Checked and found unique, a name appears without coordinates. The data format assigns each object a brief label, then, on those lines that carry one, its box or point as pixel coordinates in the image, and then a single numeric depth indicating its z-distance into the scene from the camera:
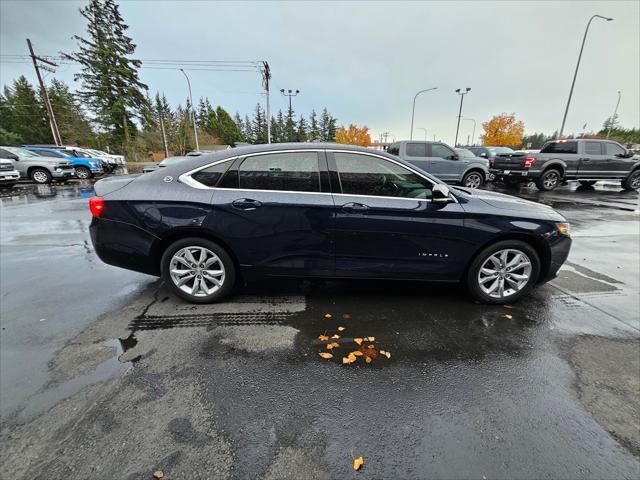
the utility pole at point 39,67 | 25.39
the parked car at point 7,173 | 12.62
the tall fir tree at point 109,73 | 38.00
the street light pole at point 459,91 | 35.31
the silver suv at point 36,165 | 14.38
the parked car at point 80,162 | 16.19
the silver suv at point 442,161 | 11.55
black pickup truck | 12.59
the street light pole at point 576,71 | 20.15
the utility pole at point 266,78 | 26.09
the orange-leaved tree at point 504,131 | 53.16
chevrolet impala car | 3.13
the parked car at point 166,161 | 12.18
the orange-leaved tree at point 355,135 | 80.88
